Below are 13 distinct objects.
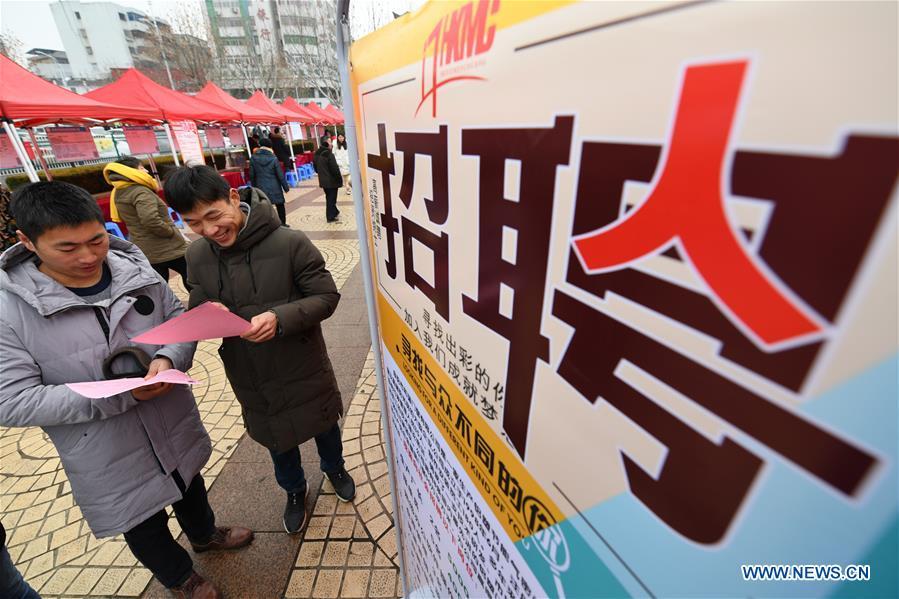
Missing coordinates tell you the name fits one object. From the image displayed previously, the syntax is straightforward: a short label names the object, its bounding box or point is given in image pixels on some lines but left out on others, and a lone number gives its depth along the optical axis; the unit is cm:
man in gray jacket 138
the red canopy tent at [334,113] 2487
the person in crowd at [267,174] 760
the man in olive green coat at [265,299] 166
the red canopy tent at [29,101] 489
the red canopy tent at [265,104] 1550
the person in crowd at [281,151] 1158
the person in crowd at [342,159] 1038
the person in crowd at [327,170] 806
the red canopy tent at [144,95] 841
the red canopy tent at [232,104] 1242
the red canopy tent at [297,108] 1895
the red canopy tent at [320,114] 2172
